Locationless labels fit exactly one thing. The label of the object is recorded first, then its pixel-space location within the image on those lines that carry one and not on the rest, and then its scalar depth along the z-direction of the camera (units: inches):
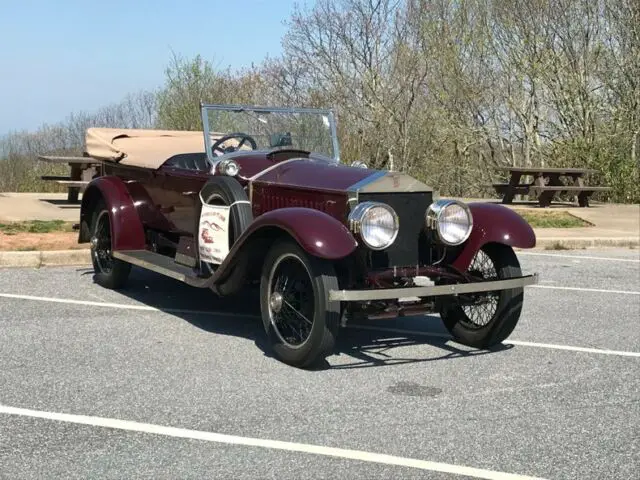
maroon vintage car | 198.4
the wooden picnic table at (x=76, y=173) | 553.6
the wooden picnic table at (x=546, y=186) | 636.1
